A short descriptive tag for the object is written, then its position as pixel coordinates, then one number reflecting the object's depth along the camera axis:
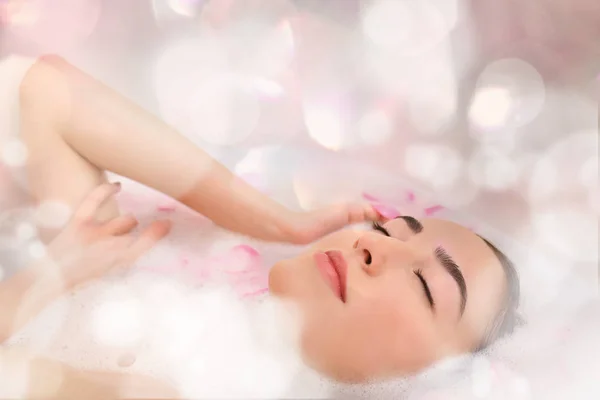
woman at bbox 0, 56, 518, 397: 0.81
